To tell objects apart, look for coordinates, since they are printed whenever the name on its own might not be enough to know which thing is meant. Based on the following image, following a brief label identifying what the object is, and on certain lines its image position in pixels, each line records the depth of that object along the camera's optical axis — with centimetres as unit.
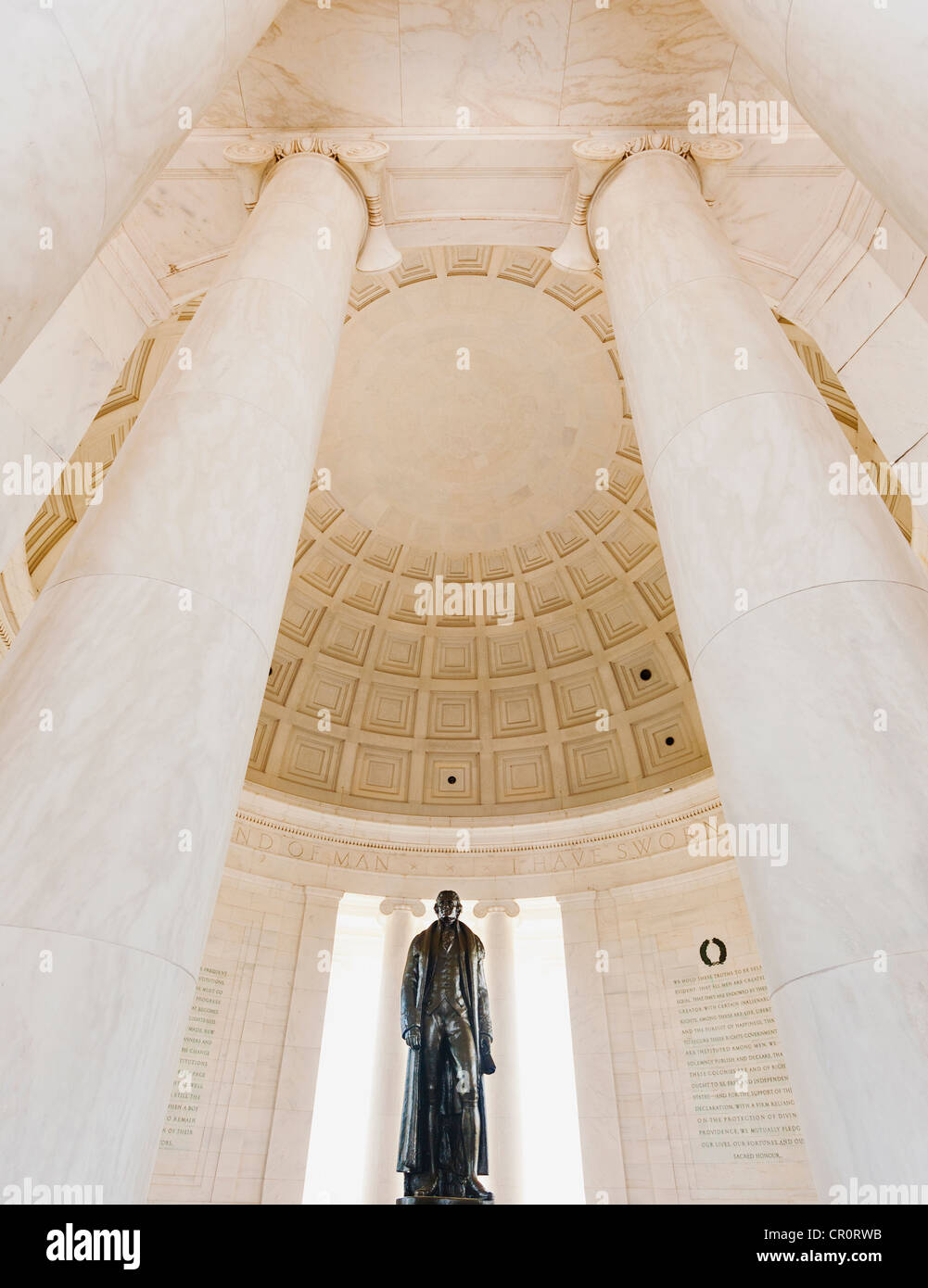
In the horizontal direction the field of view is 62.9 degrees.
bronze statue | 1126
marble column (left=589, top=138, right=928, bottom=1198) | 338
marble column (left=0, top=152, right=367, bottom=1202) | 318
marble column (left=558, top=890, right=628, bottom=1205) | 1886
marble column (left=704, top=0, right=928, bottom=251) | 378
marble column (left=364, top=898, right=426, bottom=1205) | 1892
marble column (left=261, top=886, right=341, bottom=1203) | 1861
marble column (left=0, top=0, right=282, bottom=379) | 341
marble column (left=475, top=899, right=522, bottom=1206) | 1891
